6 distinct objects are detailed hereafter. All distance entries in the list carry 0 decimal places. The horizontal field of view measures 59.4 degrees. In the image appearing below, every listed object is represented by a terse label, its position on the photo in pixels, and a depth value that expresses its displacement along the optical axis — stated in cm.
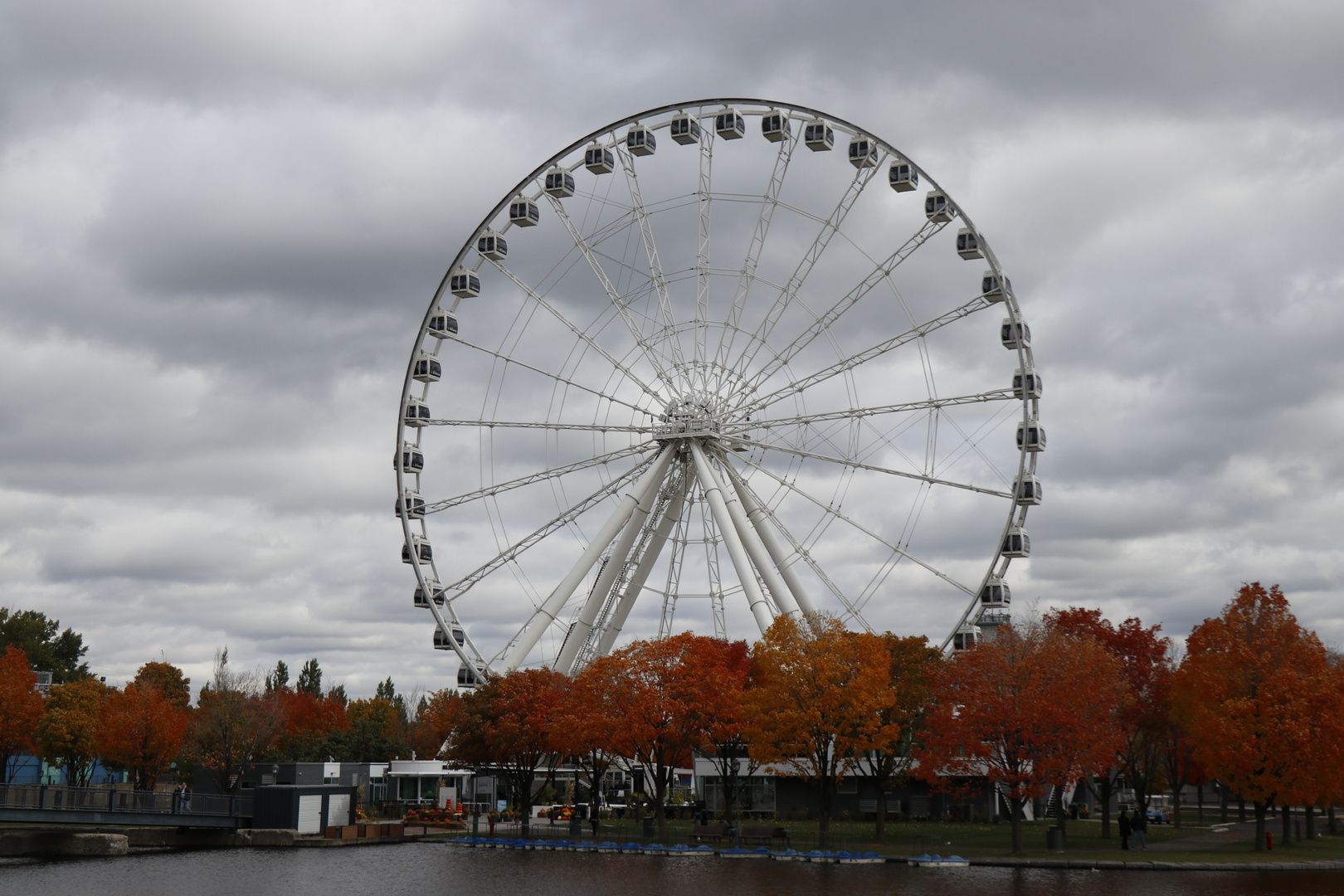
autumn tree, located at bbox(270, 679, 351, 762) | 8281
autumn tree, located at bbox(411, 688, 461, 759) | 8700
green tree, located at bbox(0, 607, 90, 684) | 11038
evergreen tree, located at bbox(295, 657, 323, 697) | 14425
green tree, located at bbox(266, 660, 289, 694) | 14000
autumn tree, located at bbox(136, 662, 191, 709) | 10906
